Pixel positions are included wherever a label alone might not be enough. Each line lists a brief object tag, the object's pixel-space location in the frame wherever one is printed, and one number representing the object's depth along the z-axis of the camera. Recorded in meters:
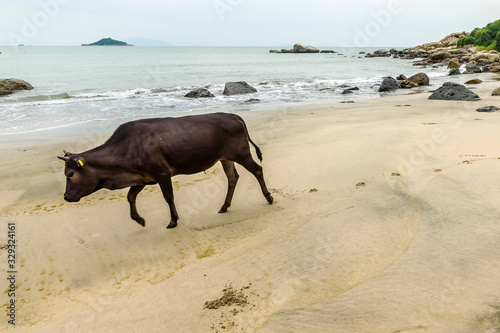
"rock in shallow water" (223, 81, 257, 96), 26.00
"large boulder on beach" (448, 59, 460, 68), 42.81
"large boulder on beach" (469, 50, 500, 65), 47.56
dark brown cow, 4.91
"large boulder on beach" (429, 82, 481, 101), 16.85
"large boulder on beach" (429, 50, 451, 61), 66.06
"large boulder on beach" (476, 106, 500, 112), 12.78
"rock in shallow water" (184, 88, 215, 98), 24.25
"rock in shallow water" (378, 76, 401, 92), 26.31
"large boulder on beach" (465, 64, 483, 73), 37.37
